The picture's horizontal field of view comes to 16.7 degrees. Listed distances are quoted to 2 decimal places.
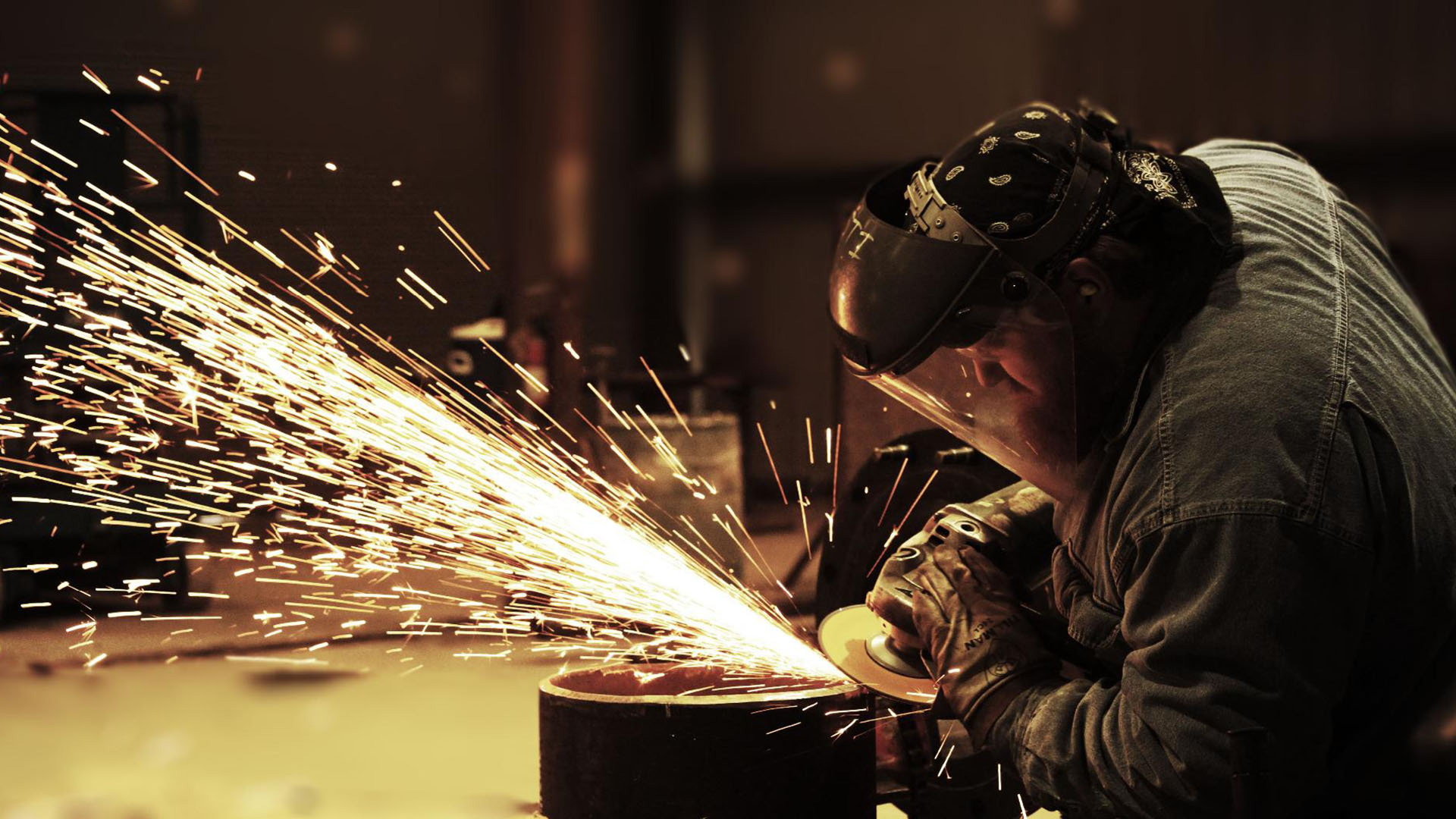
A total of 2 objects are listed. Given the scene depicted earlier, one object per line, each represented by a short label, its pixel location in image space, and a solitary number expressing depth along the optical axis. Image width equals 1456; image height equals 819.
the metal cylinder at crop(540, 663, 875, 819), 4.29
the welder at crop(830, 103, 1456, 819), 3.98
